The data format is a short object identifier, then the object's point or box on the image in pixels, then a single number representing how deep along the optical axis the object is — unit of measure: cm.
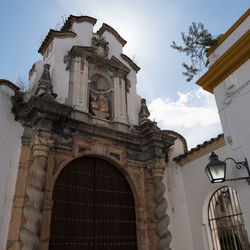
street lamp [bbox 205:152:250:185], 420
